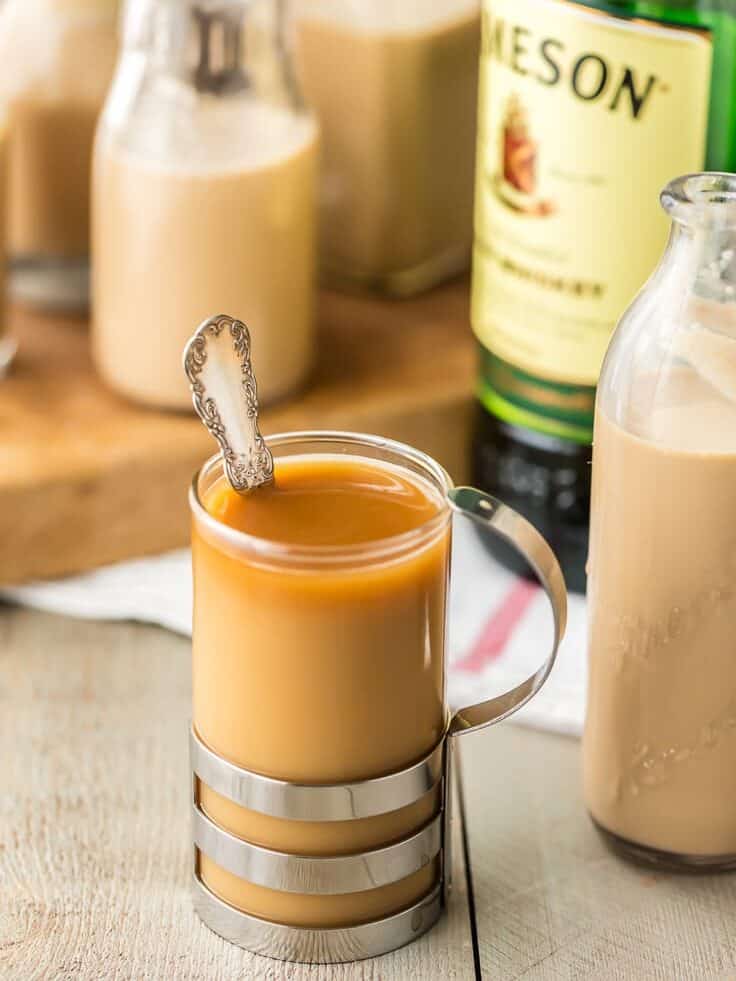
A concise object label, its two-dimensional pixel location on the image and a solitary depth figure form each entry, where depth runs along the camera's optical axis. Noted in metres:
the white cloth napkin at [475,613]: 0.84
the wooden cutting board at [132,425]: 0.90
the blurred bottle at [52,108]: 0.97
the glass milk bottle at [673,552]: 0.71
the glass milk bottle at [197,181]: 0.89
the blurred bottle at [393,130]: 0.97
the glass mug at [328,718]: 0.68
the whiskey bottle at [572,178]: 0.81
